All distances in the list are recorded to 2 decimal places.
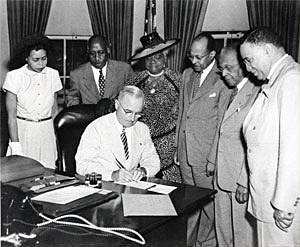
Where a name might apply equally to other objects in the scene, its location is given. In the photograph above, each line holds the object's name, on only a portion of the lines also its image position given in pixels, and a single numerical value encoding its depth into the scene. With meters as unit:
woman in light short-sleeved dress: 3.48
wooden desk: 1.78
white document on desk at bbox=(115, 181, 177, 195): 2.48
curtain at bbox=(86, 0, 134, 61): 5.73
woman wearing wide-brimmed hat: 3.56
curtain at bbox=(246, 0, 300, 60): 4.66
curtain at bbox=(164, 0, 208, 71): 5.35
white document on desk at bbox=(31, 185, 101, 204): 2.20
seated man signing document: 2.77
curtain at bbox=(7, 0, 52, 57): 5.22
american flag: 5.66
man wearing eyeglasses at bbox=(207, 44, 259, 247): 2.90
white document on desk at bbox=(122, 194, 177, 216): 2.10
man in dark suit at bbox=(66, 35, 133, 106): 4.09
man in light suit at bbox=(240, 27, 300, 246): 2.14
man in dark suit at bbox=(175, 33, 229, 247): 3.36
